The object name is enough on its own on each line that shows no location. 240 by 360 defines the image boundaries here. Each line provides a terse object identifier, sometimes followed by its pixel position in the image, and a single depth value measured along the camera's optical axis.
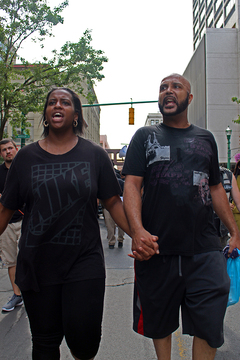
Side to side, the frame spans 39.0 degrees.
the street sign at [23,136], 14.57
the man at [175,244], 2.11
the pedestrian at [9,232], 4.17
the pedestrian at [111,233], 7.99
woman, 2.01
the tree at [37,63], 16.00
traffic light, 17.09
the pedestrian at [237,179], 4.74
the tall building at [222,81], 44.34
